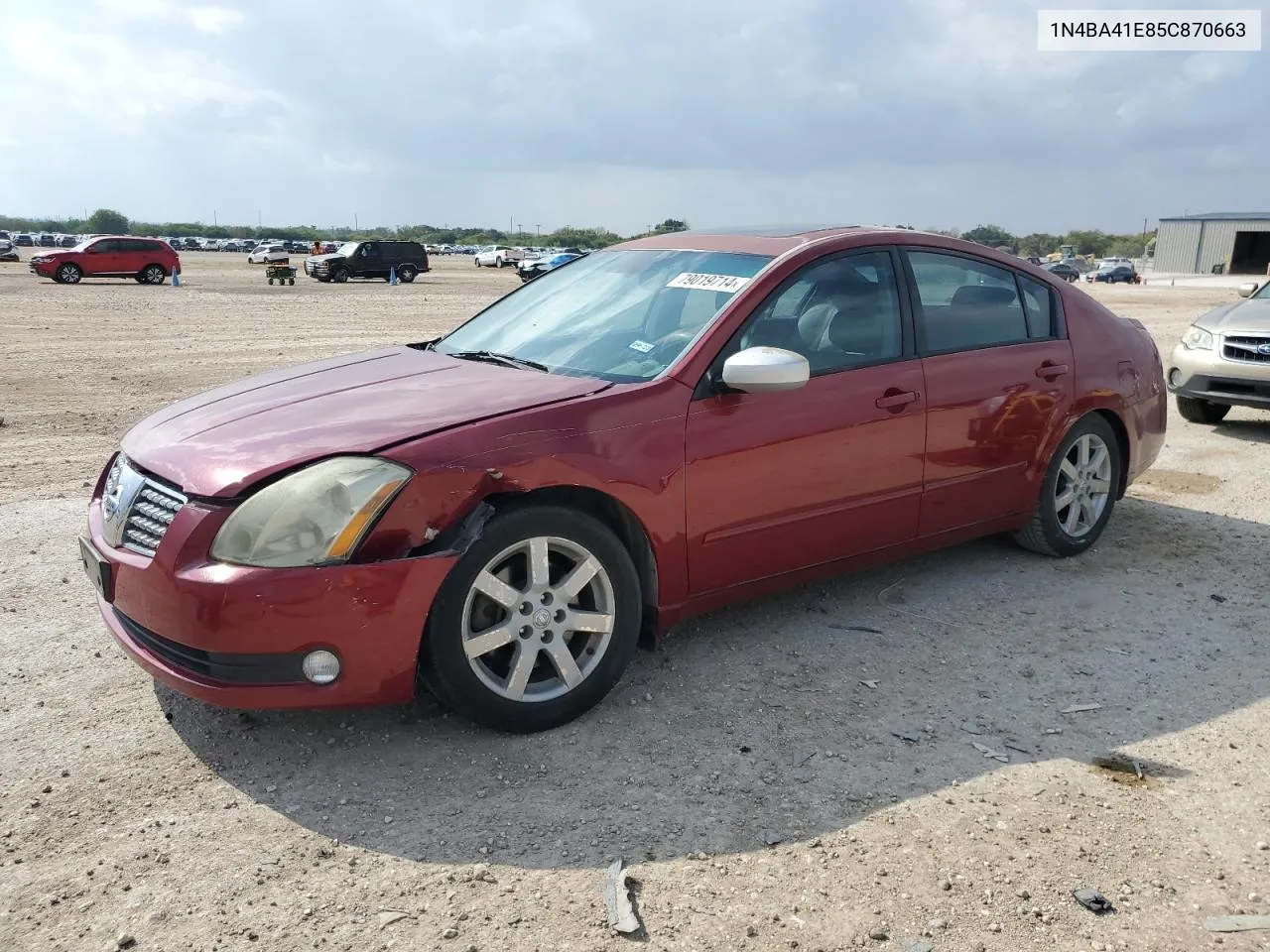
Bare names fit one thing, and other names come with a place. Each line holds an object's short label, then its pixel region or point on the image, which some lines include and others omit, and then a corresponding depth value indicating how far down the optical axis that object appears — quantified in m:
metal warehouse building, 74.88
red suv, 33.16
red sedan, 3.11
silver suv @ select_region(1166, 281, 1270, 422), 8.42
